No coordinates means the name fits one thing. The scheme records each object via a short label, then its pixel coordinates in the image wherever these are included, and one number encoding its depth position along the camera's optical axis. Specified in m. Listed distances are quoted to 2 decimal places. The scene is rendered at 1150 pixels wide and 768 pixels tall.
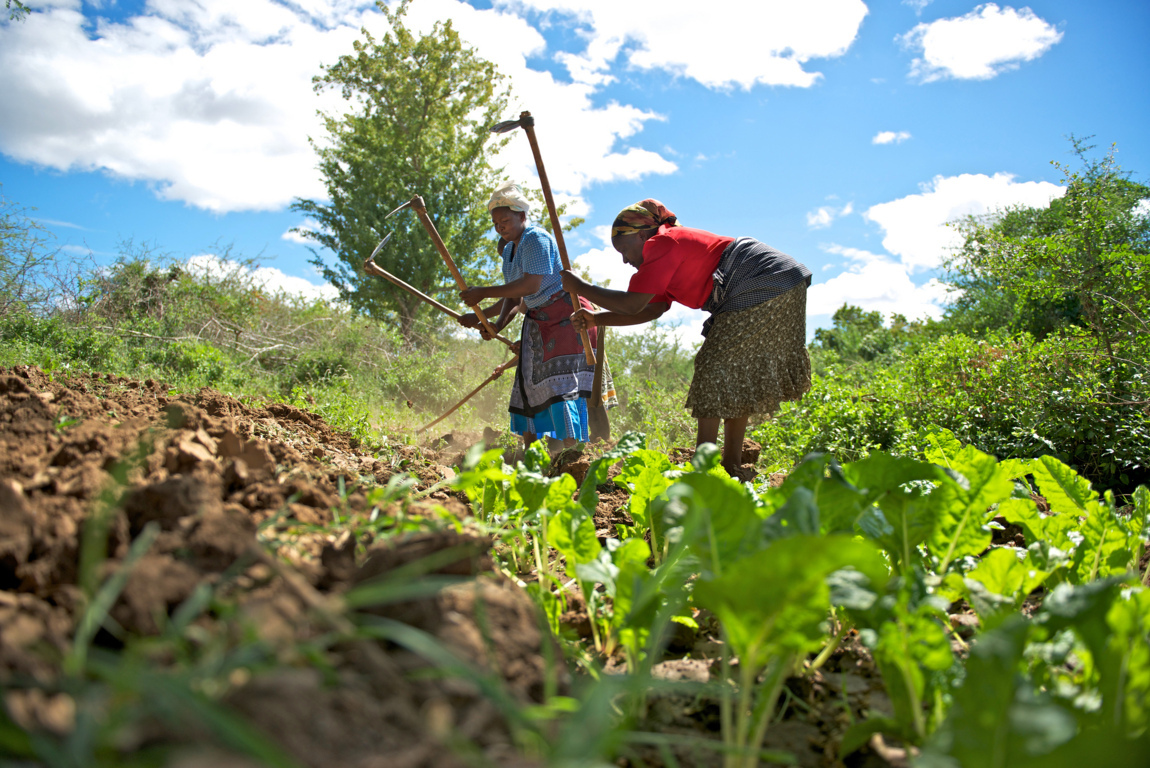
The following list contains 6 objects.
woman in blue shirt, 4.30
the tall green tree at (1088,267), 4.77
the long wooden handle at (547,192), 3.96
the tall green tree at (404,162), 17.44
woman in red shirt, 3.79
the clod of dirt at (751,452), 5.07
